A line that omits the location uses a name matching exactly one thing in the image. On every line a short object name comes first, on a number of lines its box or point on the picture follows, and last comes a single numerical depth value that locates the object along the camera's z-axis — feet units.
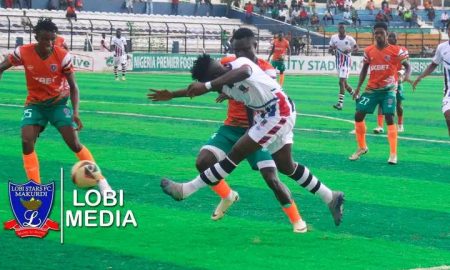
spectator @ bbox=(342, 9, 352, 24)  224.94
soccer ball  34.60
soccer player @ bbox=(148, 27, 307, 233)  32.86
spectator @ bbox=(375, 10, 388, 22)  213.46
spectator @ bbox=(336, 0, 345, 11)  231.30
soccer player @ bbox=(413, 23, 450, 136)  48.49
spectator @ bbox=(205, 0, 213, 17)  216.13
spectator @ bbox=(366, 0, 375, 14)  231.71
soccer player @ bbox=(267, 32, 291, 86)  128.16
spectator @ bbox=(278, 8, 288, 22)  215.31
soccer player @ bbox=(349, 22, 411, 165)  53.83
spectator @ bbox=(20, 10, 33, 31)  171.81
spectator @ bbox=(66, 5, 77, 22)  178.63
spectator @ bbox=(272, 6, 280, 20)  214.07
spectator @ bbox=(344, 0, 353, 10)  232.90
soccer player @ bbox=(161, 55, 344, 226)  30.66
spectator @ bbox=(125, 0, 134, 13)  205.36
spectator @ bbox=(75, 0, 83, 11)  194.57
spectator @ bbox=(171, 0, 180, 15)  210.38
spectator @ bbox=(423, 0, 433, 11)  236.90
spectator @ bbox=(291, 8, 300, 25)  214.07
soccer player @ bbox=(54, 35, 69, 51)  77.97
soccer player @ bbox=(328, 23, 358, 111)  93.35
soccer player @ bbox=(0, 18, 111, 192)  38.04
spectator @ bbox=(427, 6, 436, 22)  232.53
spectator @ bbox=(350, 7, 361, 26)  216.70
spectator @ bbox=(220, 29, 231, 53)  181.65
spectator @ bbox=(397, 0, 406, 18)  229.02
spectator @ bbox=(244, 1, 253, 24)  213.25
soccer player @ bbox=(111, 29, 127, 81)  138.82
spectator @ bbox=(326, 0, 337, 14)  228.53
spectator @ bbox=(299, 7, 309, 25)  215.10
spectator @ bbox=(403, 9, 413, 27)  222.48
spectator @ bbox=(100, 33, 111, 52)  164.66
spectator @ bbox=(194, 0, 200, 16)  216.35
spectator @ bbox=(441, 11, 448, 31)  224.53
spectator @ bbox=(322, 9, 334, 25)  219.61
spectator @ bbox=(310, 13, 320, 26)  215.10
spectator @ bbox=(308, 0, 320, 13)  228.33
